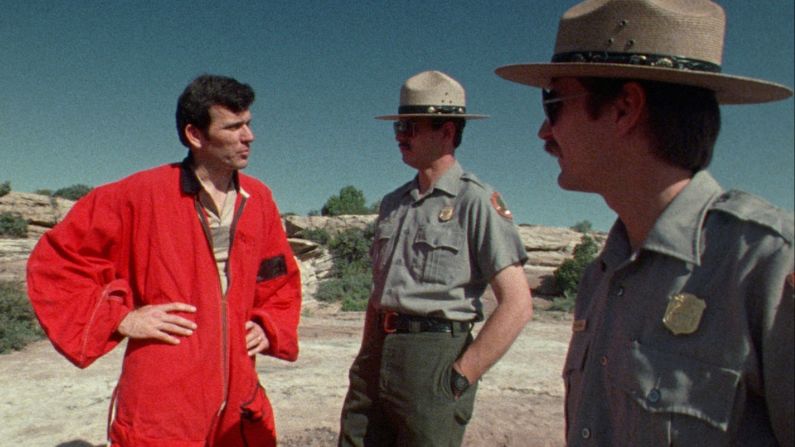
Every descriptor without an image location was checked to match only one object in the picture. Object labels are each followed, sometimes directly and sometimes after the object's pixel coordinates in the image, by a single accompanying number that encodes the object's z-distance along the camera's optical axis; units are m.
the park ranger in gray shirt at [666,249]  1.26
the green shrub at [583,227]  31.07
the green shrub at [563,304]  17.09
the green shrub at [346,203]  49.47
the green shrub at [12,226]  20.34
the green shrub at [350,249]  22.27
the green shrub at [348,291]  16.58
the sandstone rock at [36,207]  21.70
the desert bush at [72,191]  40.49
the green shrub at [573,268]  19.89
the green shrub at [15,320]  9.03
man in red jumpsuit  2.76
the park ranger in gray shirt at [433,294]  3.02
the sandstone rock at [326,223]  24.92
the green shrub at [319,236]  23.80
